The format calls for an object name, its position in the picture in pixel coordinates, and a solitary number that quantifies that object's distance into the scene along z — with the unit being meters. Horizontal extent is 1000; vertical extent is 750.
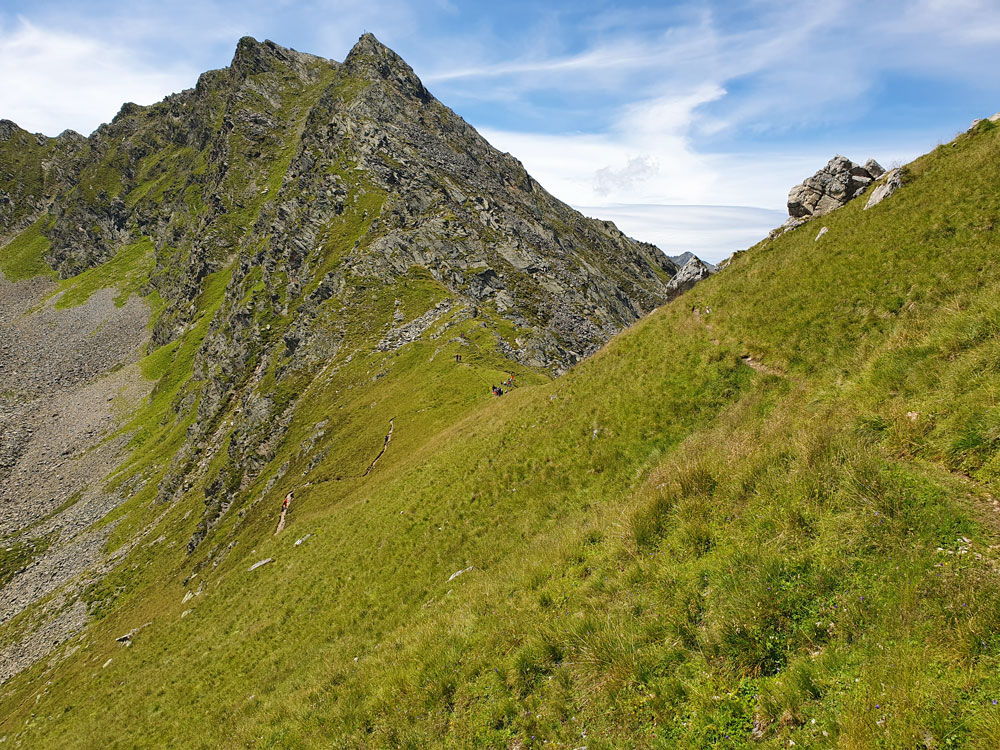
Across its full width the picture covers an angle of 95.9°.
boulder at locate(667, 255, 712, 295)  34.97
